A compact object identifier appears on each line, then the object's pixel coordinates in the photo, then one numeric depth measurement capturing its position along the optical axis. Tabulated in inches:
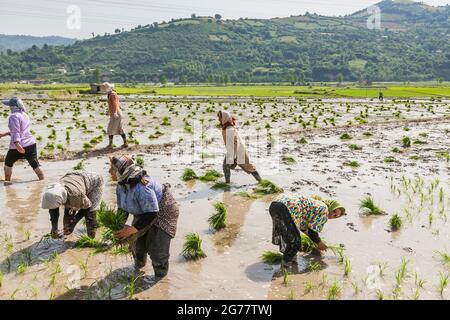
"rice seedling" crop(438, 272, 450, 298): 198.2
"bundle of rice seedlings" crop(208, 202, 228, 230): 288.4
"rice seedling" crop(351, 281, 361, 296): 200.8
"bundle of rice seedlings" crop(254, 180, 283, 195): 369.7
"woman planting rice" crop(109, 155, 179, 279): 198.4
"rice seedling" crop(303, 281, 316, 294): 203.4
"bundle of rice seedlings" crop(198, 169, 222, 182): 416.2
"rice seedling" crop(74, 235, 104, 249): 252.5
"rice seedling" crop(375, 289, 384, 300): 194.1
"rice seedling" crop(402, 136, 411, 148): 602.5
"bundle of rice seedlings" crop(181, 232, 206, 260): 241.6
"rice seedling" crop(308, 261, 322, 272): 225.0
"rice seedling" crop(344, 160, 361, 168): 474.7
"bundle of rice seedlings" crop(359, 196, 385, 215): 311.4
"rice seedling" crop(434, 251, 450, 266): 231.3
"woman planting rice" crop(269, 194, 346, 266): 225.1
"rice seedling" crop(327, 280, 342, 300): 196.2
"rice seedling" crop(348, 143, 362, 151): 587.2
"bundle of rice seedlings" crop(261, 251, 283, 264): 236.4
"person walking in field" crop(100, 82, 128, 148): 544.1
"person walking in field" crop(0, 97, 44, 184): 368.5
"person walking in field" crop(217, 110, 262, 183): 375.9
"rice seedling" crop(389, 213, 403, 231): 283.1
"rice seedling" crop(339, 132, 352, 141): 681.6
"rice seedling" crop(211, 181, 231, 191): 389.7
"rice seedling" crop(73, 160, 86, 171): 406.7
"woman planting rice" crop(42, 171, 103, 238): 234.2
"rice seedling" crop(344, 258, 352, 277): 219.3
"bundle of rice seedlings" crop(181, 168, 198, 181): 421.9
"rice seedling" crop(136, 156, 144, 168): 466.6
